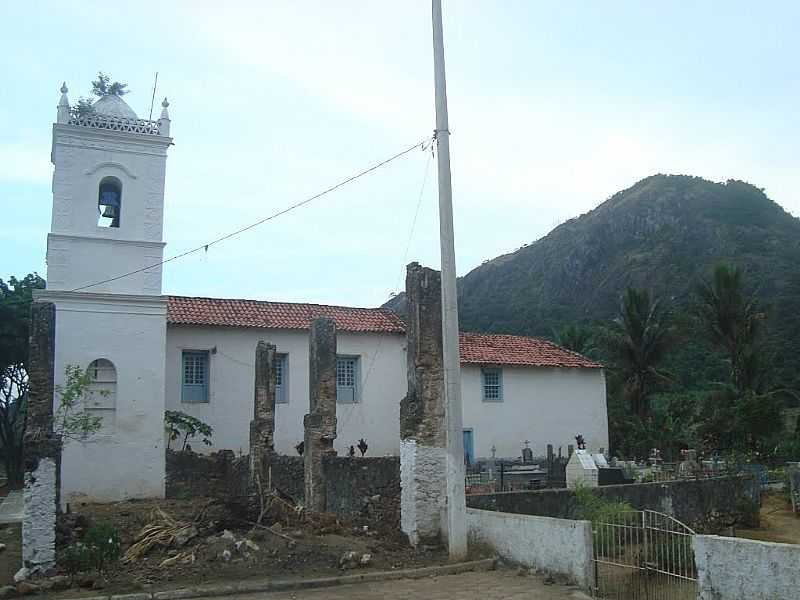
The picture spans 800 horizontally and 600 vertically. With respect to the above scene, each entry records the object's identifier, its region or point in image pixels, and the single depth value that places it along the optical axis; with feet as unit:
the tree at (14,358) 102.37
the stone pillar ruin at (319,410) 57.00
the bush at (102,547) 39.24
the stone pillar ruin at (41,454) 41.88
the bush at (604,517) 33.78
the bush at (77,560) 39.06
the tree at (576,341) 136.36
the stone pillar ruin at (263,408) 67.97
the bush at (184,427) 79.92
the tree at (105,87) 79.05
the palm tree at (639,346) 126.21
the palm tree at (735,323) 117.80
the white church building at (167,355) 73.77
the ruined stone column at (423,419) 43.98
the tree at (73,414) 58.95
